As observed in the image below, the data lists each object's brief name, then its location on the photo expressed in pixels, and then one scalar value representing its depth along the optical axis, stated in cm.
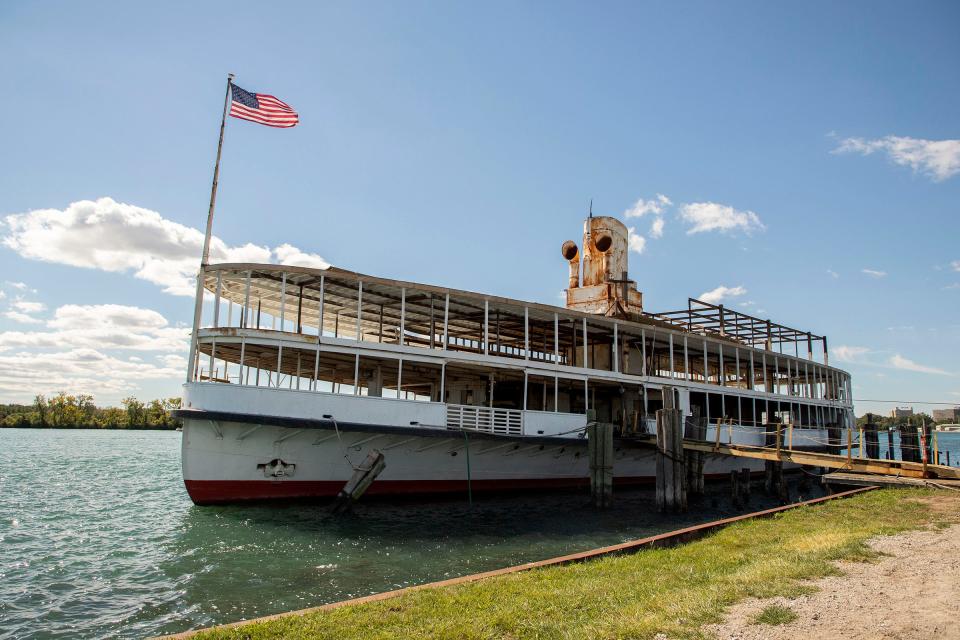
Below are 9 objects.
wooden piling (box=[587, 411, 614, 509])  1758
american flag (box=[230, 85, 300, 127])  1736
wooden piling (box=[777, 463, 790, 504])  2131
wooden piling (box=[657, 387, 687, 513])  1698
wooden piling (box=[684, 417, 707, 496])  1980
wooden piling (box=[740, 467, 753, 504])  1940
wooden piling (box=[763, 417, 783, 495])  2286
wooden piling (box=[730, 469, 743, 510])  1964
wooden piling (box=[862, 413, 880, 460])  2963
